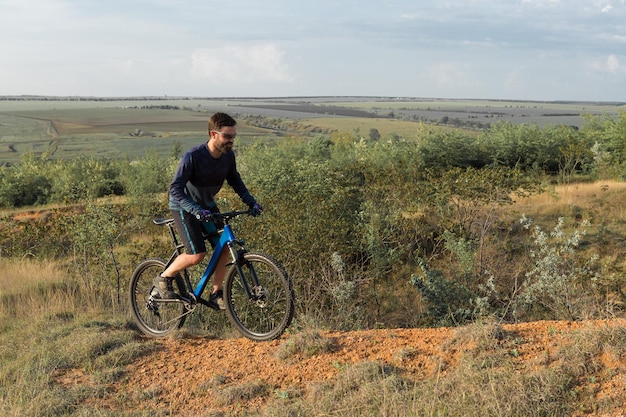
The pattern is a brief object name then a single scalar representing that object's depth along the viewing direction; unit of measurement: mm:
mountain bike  5230
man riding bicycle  5125
